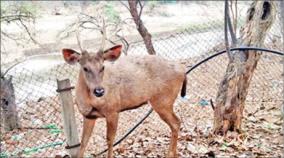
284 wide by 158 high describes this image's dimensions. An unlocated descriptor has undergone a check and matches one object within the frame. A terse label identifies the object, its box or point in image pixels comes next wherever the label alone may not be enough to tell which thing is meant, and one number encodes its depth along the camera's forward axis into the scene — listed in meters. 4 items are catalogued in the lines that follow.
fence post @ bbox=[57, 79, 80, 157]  3.63
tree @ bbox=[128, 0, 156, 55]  6.17
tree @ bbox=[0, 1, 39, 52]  6.05
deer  3.15
